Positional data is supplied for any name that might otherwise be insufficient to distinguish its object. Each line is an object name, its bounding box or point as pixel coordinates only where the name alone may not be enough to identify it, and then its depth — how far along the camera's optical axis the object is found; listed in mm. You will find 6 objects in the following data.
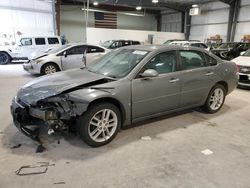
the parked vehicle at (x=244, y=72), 6586
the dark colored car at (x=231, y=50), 13039
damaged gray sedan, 2887
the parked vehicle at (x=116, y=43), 12845
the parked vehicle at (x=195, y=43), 13234
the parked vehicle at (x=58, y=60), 7922
